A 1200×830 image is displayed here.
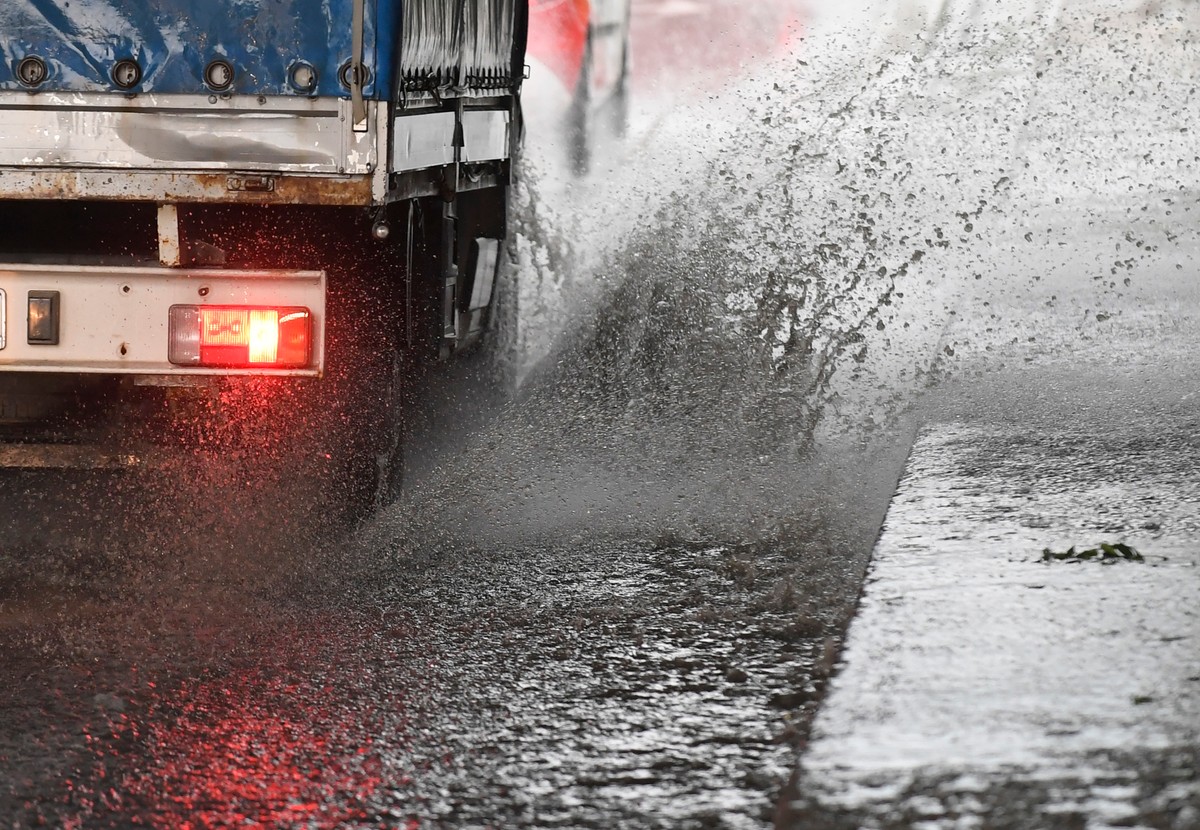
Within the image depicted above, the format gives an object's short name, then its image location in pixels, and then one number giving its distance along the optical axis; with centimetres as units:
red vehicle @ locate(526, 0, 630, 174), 2947
